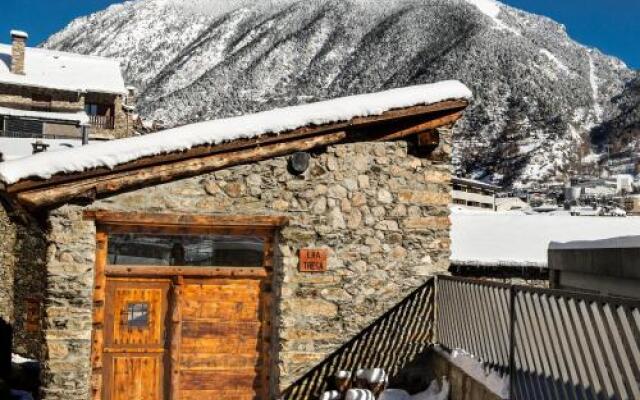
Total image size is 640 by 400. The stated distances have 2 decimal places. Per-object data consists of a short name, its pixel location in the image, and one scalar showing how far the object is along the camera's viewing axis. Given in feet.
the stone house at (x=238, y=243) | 23.53
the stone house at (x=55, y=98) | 123.44
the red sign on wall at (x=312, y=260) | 25.91
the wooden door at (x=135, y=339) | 24.99
